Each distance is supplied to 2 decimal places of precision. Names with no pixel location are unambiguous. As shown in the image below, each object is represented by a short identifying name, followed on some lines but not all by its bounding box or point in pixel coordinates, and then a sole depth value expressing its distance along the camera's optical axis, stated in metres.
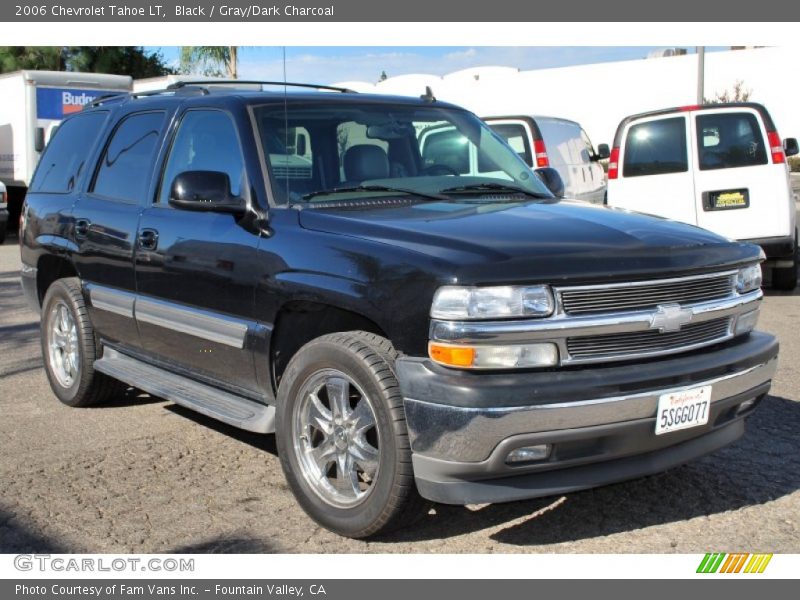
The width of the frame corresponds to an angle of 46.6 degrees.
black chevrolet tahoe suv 3.36
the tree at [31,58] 35.38
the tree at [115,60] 35.62
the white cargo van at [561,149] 11.36
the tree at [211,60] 27.38
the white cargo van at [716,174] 9.75
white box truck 18.27
